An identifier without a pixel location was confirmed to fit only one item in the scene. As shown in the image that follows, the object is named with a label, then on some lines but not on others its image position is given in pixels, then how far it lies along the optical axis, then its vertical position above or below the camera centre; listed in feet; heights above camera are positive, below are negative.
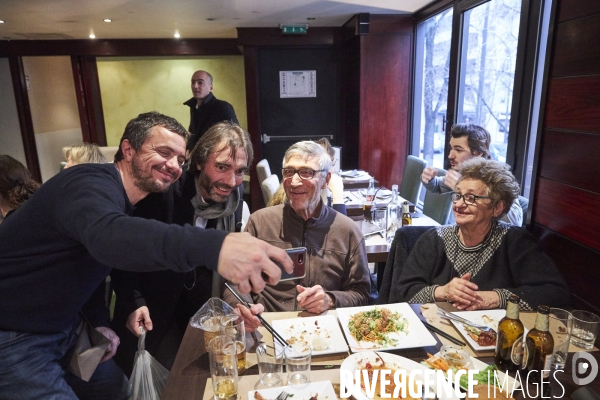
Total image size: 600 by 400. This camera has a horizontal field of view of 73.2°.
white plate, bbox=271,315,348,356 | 3.98 -2.30
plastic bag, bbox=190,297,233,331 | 3.95 -2.07
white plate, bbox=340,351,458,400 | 3.52 -2.25
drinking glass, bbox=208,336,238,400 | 3.28 -2.10
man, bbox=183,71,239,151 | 13.75 -0.04
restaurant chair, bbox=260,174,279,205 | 10.44 -2.11
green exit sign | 17.14 +3.14
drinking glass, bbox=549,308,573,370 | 3.65 -2.20
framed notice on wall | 18.65 +0.96
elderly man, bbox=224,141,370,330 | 5.59 -1.79
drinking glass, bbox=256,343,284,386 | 3.38 -2.14
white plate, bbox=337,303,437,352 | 3.91 -2.29
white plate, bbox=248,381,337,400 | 3.22 -2.26
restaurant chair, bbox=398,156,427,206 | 12.70 -2.42
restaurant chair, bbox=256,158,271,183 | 12.82 -2.05
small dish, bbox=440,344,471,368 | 3.47 -2.17
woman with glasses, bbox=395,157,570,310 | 4.97 -1.94
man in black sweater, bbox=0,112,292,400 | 2.64 -1.02
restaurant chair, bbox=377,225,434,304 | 5.81 -2.15
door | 18.49 +0.02
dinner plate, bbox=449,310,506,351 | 4.08 -2.31
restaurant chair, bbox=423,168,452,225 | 10.03 -2.63
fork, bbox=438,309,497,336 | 4.11 -2.28
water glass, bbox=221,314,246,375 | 3.62 -2.03
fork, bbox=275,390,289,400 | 3.19 -2.24
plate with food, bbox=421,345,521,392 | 3.38 -2.25
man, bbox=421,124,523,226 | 8.55 -0.86
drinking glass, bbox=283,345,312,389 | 3.31 -2.11
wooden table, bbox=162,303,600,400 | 3.37 -2.33
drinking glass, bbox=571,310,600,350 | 3.98 -2.25
